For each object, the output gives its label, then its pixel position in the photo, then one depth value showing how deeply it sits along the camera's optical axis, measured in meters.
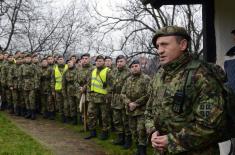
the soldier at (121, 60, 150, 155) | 7.72
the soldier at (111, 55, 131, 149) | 8.78
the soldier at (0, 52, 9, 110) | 13.17
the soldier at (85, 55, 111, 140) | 9.42
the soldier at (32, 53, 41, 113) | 12.35
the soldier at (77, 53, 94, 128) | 10.45
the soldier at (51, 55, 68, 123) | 11.87
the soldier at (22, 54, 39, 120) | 12.24
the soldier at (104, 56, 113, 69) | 10.91
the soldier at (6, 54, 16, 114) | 12.82
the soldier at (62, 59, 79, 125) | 11.36
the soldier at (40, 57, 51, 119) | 12.41
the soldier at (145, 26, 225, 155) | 3.03
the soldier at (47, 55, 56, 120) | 12.45
